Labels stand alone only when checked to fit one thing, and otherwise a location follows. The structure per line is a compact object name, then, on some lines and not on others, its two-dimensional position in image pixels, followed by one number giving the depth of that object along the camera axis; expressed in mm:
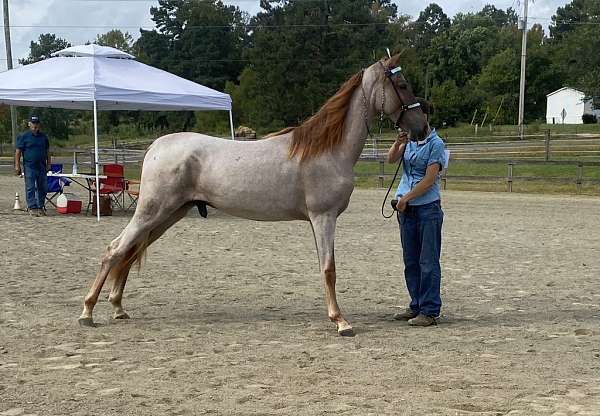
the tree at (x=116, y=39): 81750
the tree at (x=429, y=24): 86500
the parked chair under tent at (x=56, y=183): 16367
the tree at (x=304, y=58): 53375
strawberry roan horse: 6344
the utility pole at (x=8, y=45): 29319
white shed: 71250
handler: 6477
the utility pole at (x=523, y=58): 45141
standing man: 14914
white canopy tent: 14266
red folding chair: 15652
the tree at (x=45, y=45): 94856
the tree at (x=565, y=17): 96588
